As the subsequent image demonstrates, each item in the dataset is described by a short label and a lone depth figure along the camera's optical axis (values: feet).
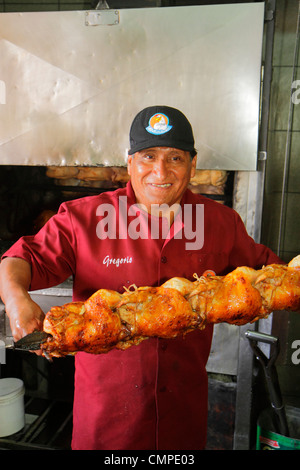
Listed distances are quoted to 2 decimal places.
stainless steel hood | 8.75
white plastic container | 10.78
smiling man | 6.98
